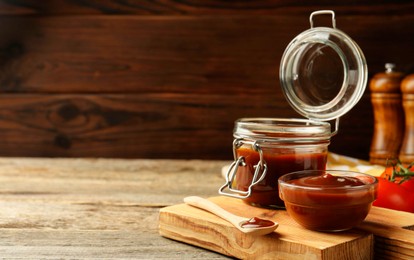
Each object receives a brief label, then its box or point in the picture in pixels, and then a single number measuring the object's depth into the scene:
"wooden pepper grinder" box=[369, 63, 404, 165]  1.18
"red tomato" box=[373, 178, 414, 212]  0.88
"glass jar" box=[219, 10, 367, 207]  0.85
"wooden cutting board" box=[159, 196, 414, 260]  0.75
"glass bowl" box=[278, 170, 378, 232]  0.77
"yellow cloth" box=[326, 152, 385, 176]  1.11
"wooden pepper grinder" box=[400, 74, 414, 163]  1.15
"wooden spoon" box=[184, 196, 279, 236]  0.77
